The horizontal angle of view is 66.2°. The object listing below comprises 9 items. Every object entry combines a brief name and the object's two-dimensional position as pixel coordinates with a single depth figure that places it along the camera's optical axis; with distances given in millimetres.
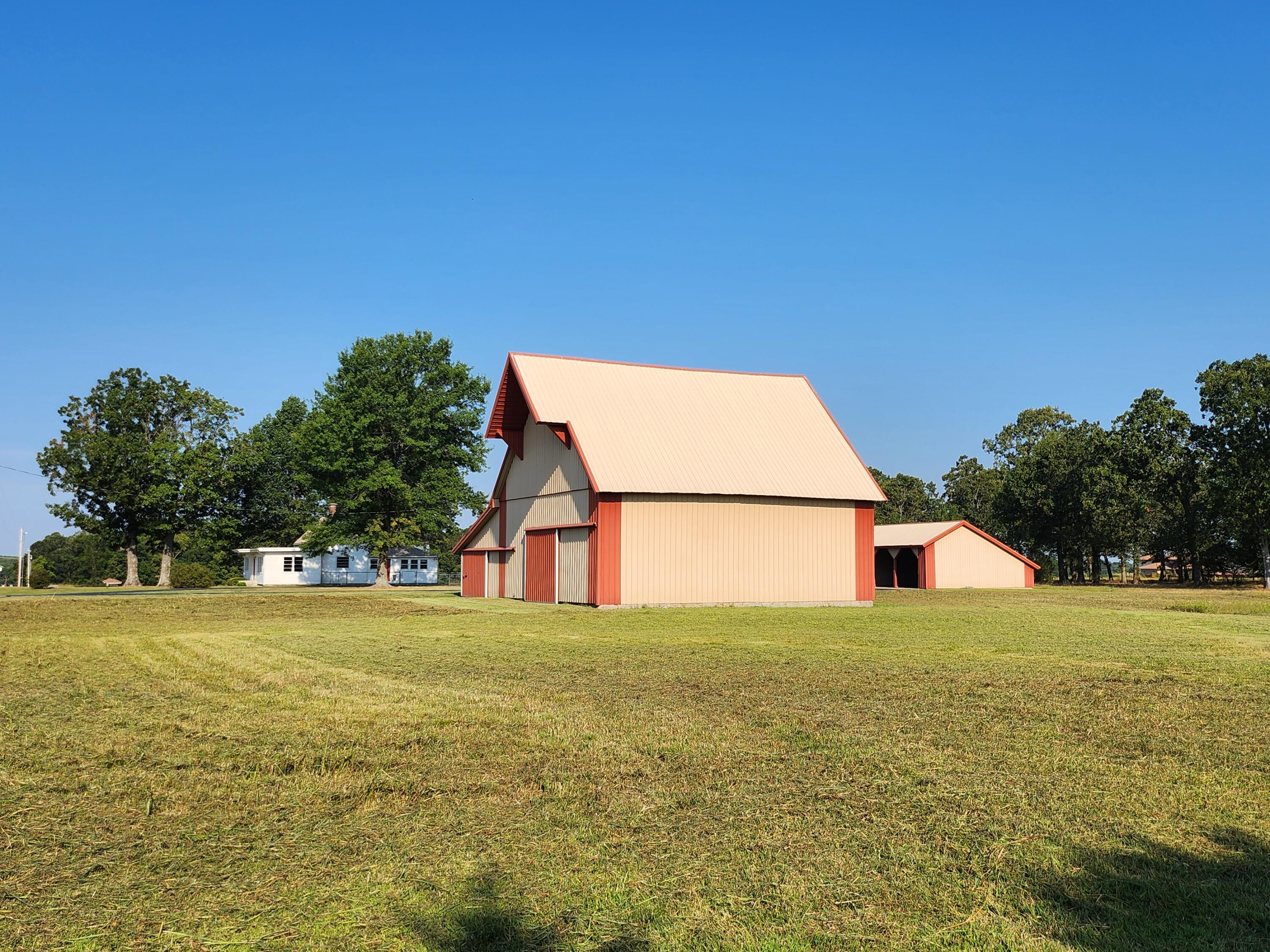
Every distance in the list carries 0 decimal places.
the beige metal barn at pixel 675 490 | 31406
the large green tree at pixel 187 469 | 64750
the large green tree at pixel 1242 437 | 56062
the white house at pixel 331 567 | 73375
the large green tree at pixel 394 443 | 57656
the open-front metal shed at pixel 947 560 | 53812
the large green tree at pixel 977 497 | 89938
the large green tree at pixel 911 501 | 94125
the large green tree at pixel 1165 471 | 62812
